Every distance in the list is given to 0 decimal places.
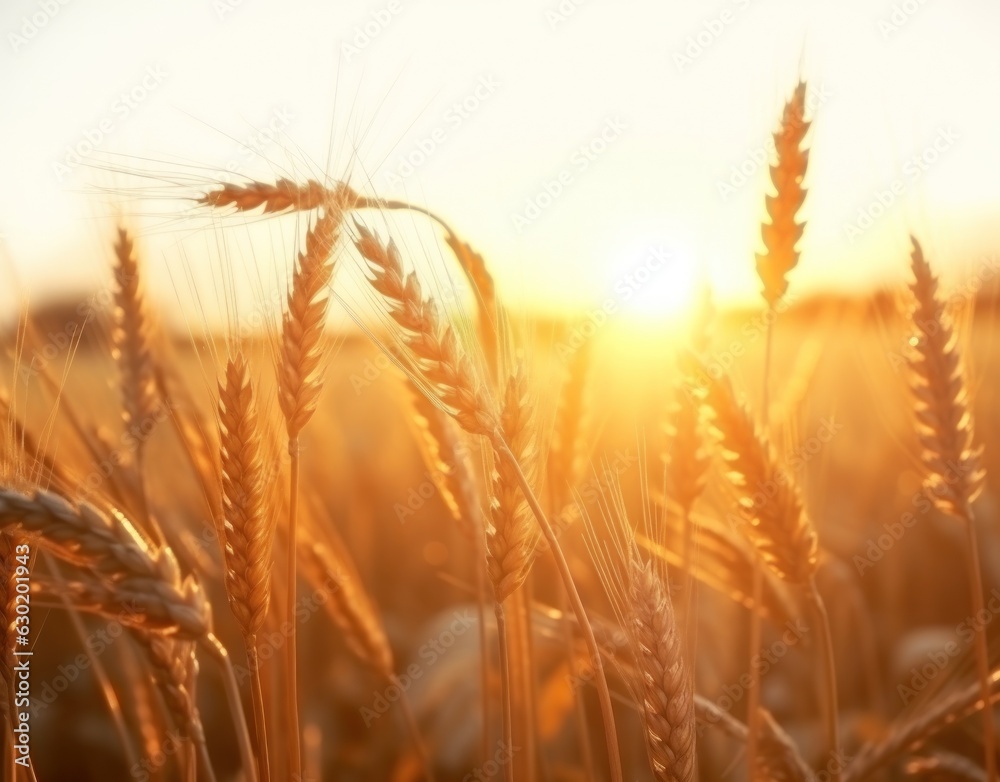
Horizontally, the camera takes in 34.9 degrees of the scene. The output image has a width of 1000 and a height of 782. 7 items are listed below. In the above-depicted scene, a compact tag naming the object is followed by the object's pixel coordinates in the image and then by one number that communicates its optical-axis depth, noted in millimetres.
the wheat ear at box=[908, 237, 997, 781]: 599
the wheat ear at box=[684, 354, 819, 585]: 574
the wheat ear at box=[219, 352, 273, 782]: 533
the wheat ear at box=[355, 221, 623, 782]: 533
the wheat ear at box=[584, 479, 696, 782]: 522
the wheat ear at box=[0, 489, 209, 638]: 521
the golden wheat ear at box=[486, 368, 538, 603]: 539
